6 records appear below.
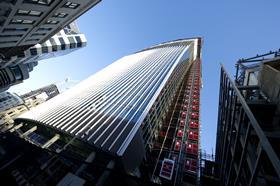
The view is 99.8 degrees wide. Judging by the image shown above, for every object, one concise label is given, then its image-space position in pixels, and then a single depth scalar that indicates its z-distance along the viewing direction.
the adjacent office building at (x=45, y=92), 92.44
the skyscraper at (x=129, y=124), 21.12
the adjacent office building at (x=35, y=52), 32.91
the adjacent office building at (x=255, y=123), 7.98
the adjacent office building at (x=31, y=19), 17.47
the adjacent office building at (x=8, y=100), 53.02
